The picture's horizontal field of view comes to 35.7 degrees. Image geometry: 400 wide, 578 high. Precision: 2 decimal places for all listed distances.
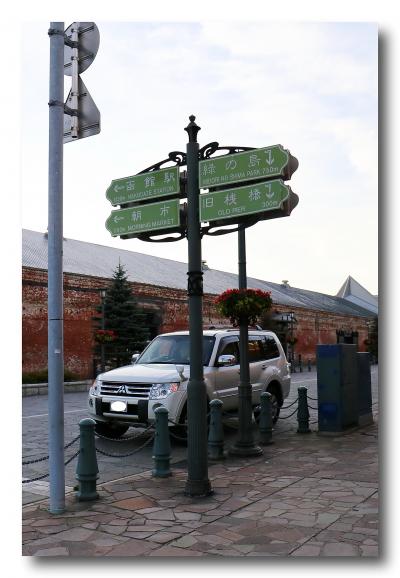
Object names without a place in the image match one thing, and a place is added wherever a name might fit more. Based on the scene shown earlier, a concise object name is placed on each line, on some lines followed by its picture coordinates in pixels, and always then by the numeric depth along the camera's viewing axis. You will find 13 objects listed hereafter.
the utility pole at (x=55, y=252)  5.80
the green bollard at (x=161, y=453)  7.41
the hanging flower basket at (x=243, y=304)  8.48
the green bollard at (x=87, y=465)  6.29
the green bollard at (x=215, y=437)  8.54
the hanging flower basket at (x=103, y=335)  24.42
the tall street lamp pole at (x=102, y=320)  25.16
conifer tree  26.17
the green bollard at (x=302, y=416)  10.62
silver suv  9.39
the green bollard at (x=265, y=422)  9.65
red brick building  23.92
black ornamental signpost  6.10
